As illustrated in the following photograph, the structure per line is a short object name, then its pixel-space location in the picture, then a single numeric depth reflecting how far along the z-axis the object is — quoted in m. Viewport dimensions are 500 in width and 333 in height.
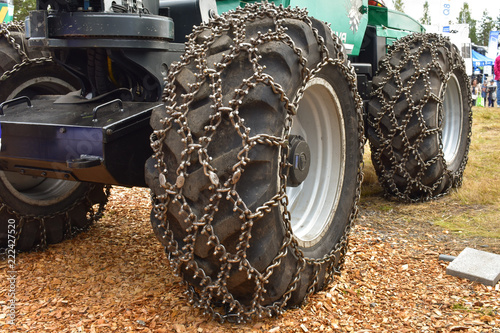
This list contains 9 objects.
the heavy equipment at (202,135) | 2.27
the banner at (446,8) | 17.31
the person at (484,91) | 22.88
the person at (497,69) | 15.16
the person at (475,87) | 21.74
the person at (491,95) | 21.19
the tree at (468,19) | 77.93
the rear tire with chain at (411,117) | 4.64
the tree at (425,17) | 58.22
